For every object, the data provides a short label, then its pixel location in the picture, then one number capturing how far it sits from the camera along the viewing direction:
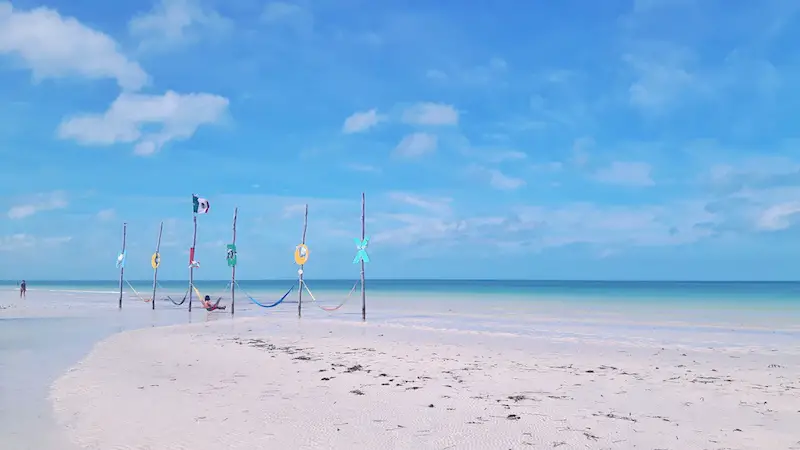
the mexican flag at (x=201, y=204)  26.38
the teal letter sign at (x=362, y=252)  22.16
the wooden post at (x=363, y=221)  22.23
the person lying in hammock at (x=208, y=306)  28.11
